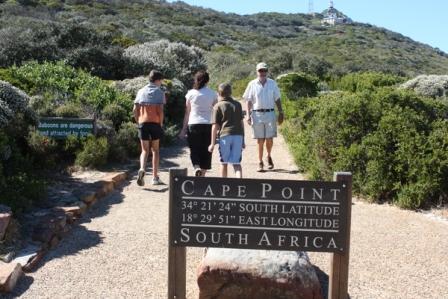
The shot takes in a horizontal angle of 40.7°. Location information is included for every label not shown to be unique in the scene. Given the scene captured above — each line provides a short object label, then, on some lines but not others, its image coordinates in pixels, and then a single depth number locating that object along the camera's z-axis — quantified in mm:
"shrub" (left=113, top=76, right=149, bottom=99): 13625
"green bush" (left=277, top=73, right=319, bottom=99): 18516
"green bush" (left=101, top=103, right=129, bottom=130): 11203
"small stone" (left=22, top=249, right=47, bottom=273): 5387
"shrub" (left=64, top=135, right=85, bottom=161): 9484
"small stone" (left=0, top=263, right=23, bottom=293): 4840
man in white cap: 9500
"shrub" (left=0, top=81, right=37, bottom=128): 7867
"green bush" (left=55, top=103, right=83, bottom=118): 10266
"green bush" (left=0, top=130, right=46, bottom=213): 6465
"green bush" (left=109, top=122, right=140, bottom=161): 10102
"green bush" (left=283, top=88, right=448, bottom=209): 7895
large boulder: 4629
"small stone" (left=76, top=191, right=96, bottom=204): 7531
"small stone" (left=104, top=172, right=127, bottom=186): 8754
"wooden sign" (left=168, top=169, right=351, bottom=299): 4172
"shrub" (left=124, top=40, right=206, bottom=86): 17500
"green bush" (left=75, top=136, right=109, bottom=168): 9211
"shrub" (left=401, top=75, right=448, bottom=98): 17453
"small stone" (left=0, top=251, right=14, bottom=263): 5300
